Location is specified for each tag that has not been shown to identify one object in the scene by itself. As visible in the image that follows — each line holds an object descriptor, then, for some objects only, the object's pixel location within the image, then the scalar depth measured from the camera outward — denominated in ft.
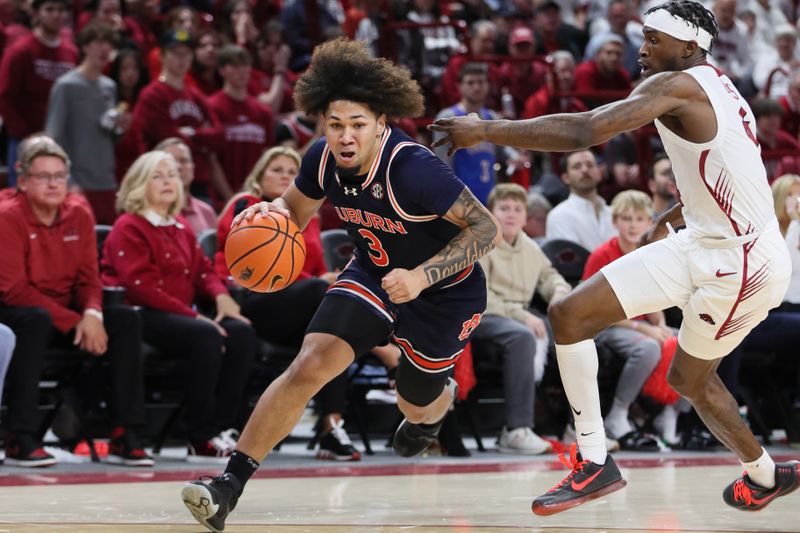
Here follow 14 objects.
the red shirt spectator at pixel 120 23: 65.68
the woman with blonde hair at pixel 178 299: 43.98
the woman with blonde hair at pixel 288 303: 45.22
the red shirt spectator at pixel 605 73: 73.43
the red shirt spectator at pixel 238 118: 60.80
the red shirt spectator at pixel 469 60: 72.26
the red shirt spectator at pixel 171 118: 58.32
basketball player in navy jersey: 27.72
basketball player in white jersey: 27.82
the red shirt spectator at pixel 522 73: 76.26
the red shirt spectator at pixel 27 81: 57.78
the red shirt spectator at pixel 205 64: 66.21
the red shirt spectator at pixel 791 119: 76.50
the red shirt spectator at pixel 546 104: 70.36
